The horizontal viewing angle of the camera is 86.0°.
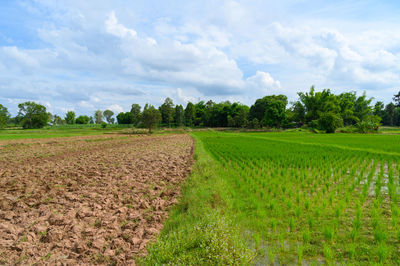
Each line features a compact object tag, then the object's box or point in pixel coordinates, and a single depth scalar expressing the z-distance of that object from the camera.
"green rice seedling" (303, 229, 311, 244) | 3.97
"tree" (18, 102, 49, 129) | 72.56
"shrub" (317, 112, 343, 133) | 50.21
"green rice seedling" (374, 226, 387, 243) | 3.88
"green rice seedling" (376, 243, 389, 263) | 3.33
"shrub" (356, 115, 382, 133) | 49.47
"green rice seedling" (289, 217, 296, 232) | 4.44
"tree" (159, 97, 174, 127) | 79.56
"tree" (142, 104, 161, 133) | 54.22
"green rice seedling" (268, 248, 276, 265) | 3.46
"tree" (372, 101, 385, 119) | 82.55
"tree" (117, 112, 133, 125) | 116.75
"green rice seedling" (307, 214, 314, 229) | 4.54
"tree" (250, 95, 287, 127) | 62.83
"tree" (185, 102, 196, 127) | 87.94
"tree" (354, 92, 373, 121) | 67.94
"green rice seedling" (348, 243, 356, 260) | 3.46
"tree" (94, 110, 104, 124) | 144.59
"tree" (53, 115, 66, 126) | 126.19
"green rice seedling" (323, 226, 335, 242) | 3.99
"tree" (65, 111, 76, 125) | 124.54
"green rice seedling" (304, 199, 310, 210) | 5.55
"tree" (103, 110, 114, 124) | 152.81
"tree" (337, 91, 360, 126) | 65.00
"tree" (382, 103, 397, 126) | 89.81
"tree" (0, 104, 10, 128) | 76.76
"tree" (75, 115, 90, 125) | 137.84
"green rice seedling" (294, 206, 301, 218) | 5.09
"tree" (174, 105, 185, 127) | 83.25
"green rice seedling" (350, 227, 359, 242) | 3.99
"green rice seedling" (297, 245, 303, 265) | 3.43
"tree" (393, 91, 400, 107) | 91.72
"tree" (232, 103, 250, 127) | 70.23
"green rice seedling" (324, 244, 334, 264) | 3.42
